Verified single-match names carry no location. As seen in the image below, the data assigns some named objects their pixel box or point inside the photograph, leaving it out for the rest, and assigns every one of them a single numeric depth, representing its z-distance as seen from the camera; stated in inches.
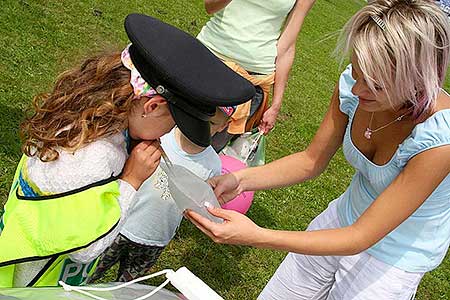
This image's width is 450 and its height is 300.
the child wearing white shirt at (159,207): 117.4
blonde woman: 82.4
